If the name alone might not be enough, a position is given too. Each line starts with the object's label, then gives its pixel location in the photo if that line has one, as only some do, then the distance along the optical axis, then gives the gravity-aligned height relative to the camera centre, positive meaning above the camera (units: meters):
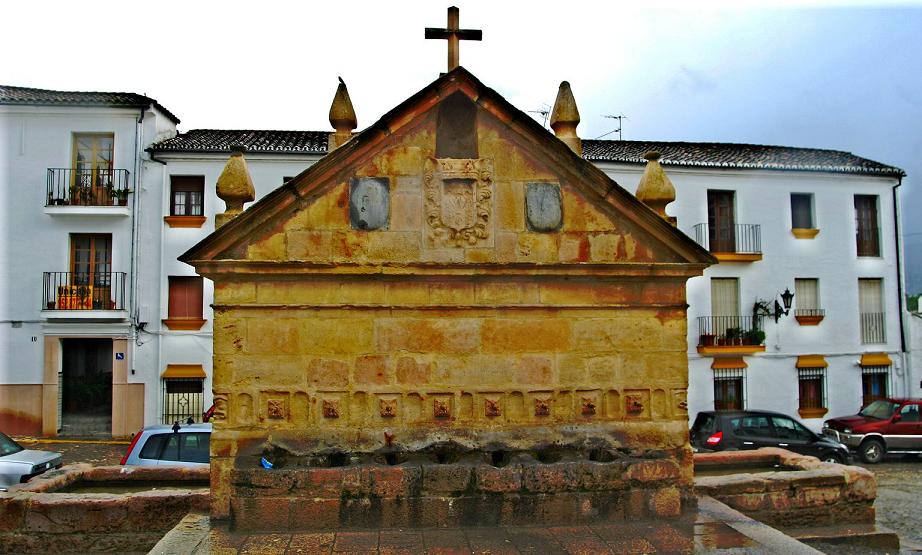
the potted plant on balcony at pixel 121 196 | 21.61 +3.89
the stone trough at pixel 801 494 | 8.79 -2.07
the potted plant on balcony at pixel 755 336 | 22.70 -0.38
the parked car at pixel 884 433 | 18.52 -2.79
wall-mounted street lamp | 22.96 +0.48
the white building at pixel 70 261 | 21.31 +1.99
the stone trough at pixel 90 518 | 8.04 -2.08
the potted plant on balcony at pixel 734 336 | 22.75 -0.37
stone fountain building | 7.20 -0.02
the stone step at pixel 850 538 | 8.54 -2.52
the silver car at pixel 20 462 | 11.87 -2.20
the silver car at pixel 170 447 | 11.13 -1.80
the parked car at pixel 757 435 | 16.44 -2.49
